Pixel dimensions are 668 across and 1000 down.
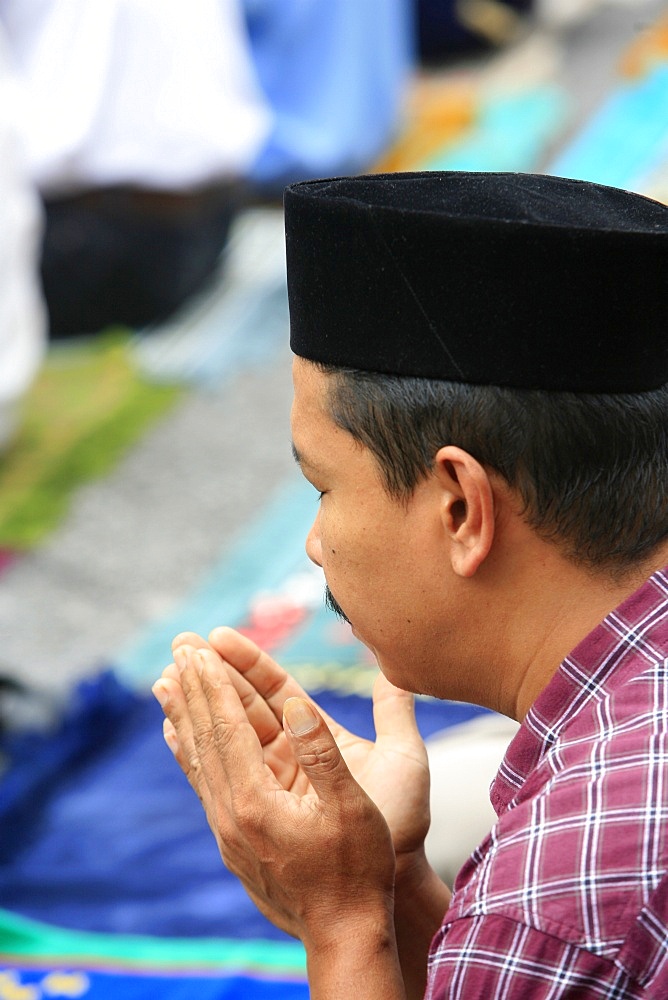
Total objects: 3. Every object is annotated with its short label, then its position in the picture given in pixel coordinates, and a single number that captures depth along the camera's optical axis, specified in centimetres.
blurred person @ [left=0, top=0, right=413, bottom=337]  993
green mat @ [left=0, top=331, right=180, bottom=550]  822
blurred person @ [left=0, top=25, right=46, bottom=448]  805
